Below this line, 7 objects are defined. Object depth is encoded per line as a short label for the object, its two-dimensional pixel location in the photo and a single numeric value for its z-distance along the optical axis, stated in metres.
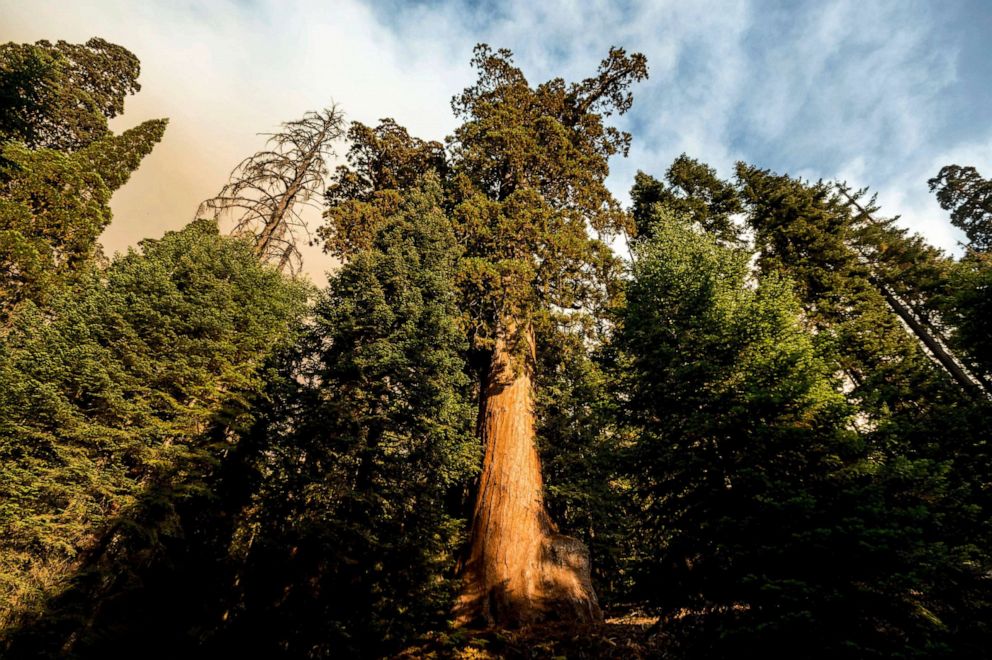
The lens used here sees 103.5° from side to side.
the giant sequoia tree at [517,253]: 7.28
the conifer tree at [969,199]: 29.19
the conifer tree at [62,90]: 15.93
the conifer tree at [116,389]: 7.13
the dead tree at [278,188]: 14.34
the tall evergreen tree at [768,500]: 4.82
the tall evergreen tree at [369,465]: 7.55
